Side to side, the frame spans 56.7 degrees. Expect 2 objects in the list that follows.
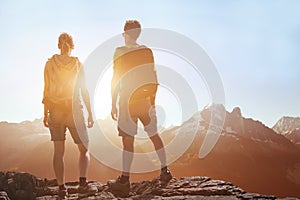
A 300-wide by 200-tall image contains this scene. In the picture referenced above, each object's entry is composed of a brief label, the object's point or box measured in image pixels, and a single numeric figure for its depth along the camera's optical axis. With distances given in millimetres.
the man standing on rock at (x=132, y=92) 4848
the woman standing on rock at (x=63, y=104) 4465
